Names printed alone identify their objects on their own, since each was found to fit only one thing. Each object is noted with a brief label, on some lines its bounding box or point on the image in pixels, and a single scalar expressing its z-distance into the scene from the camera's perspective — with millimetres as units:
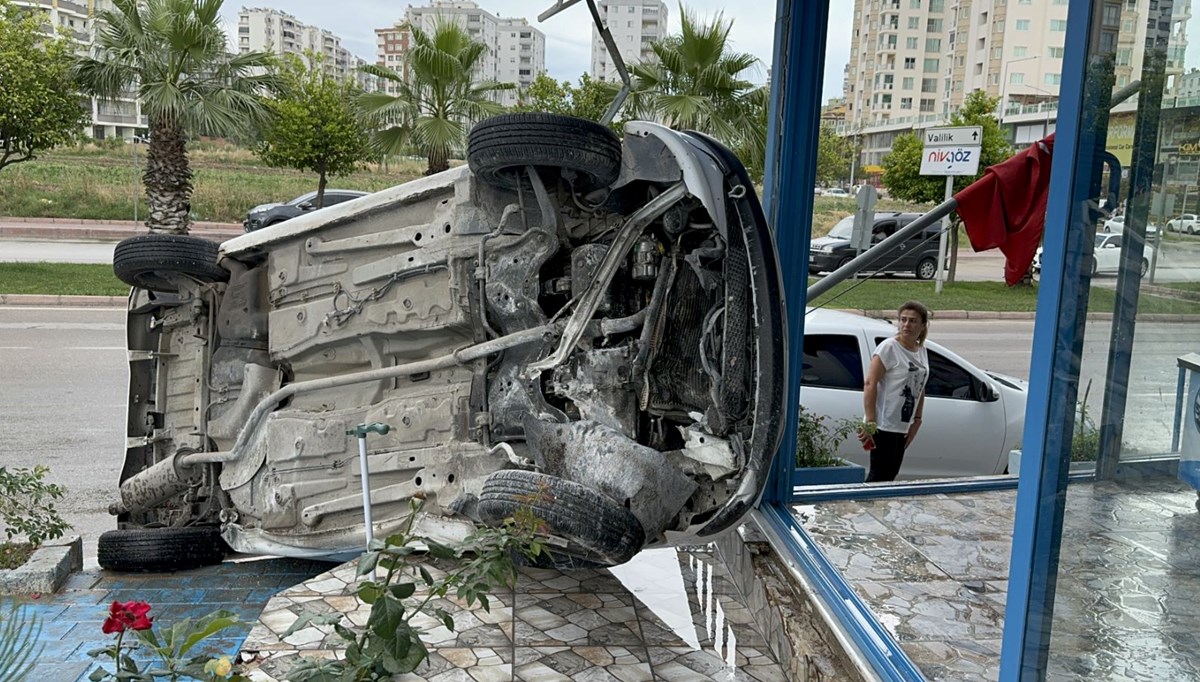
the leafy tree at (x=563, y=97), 18062
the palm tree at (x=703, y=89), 12195
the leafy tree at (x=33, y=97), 16453
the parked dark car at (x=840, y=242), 11805
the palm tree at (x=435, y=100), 13953
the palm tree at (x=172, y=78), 13031
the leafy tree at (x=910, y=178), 12555
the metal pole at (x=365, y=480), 4406
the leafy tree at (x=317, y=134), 20312
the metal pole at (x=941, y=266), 14398
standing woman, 6285
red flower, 2881
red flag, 5723
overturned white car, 4078
